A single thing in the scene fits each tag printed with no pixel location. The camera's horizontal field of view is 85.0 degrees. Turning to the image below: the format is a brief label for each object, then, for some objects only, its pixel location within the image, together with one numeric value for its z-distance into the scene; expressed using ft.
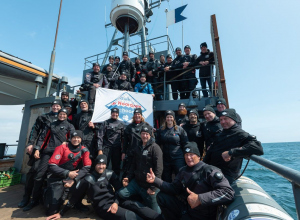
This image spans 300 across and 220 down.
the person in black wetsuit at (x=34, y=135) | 13.64
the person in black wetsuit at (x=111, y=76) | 22.49
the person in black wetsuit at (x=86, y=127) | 15.01
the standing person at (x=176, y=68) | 21.61
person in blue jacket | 21.22
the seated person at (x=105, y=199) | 10.16
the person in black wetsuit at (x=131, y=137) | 12.96
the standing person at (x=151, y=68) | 23.56
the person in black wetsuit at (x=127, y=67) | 25.12
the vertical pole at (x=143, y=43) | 41.64
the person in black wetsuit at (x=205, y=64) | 19.21
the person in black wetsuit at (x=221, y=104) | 12.99
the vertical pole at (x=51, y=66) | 25.80
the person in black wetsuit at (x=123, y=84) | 21.30
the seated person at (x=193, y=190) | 6.79
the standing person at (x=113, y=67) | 24.70
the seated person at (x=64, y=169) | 11.59
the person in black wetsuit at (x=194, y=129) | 12.91
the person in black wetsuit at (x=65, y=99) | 17.87
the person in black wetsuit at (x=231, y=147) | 7.25
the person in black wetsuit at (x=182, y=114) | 15.53
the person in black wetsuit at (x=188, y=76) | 21.03
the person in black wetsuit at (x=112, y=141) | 14.29
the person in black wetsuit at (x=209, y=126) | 11.78
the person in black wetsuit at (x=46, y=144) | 12.96
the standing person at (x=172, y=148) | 12.12
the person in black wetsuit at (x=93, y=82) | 19.26
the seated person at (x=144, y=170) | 10.72
